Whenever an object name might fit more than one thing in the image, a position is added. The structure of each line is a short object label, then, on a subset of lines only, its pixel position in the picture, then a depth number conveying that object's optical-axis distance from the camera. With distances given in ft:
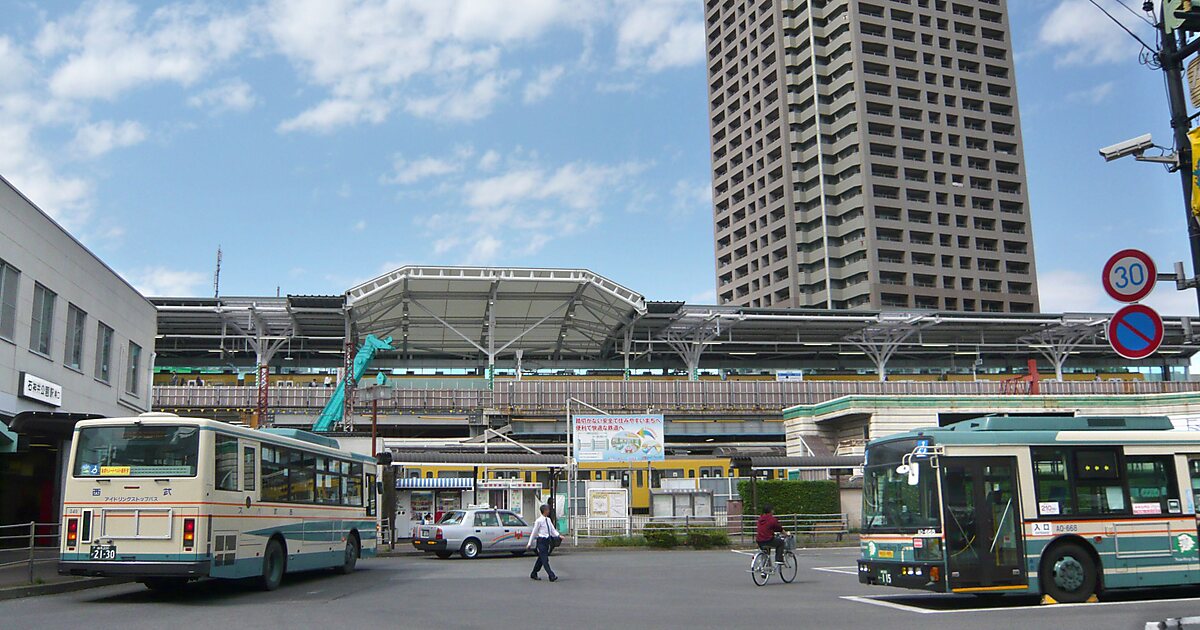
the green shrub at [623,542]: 113.50
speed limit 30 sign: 32.09
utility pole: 31.91
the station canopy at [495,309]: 180.14
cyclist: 63.82
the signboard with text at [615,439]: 128.36
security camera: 32.45
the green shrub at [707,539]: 112.06
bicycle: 63.36
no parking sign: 32.42
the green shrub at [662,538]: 110.83
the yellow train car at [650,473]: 149.69
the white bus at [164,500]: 49.85
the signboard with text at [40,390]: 76.13
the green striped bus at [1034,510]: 48.34
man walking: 65.51
